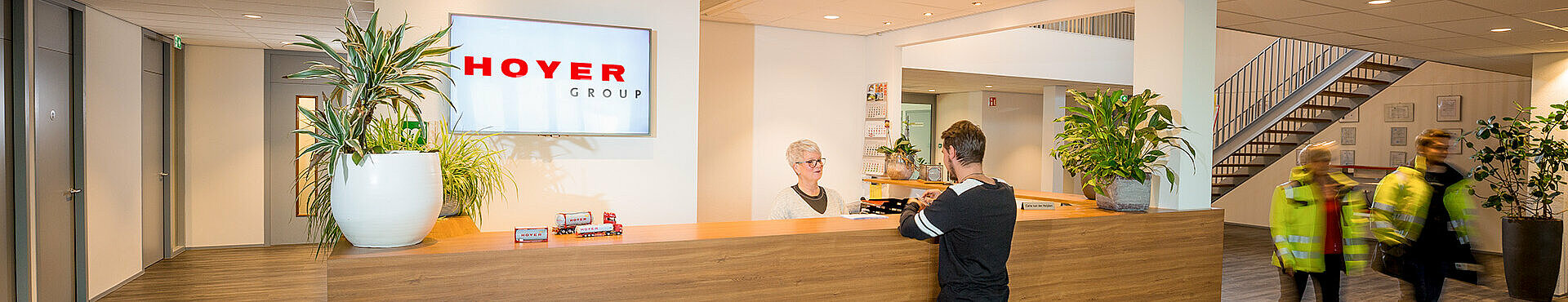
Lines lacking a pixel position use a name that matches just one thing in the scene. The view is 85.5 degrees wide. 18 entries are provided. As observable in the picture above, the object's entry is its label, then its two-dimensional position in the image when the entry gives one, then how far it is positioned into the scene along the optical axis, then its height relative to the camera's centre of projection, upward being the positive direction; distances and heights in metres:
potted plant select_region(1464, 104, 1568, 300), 6.28 -0.51
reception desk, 2.54 -0.46
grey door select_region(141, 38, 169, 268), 6.96 -0.22
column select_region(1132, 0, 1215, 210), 4.53 +0.35
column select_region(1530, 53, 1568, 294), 7.33 +0.56
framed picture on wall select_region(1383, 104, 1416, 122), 10.08 +0.36
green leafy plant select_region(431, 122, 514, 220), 3.68 -0.18
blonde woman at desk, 4.38 -0.30
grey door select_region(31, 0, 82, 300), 5.07 -0.16
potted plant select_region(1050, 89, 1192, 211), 4.27 -0.02
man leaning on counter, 2.82 -0.29
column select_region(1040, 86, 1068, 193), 11.12 -0.02
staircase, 9.95 +0.55
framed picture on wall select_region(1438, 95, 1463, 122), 9.69 +0.40
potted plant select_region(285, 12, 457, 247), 2.40 -0.08
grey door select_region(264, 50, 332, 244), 8.32 -0.16
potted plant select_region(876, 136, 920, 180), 7.33 -0.21
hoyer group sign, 4.04 +0.27
